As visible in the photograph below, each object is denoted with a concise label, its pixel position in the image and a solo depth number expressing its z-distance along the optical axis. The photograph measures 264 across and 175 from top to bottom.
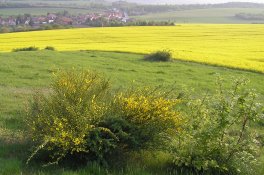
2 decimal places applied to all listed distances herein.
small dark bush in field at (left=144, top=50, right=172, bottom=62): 27.39
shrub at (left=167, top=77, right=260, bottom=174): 6.64
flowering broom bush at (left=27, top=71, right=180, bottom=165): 6.78
